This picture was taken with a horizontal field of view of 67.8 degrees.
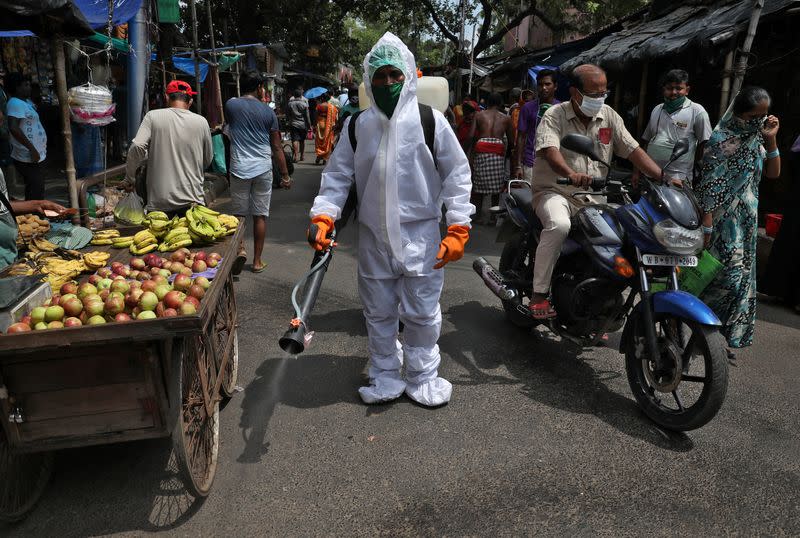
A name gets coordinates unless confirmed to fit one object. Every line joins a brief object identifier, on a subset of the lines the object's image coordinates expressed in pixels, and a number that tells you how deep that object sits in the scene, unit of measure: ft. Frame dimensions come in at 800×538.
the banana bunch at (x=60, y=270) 10.43
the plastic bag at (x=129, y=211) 15.71
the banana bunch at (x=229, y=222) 13.93
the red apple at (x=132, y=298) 9.06
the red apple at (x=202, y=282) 9.83
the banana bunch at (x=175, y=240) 12.77
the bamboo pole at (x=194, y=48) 37.50
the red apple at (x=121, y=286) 9.62
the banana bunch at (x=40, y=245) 11.93
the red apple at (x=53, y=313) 8.52
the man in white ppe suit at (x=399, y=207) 10.62
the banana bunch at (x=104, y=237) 13.24
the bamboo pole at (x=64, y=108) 14.78
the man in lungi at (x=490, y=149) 28.04
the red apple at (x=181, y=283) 9.91
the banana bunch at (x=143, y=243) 12.65
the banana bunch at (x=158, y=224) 13.71
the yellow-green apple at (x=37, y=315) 8.46
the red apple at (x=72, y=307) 8.71
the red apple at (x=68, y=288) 9.80
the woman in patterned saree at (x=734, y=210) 13.74
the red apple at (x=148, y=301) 8.98
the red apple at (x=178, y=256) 11.87
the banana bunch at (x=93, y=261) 11.44
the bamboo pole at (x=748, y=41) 20.43
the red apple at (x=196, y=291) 9.52
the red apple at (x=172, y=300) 8.98
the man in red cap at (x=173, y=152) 16.81
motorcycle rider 12.88
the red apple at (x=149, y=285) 9.49
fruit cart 7.37
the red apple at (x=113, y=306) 8.87
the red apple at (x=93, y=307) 8.73
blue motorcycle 10.37
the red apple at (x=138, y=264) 11.56
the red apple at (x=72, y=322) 8.33
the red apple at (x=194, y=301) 8.97
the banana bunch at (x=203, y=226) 12.99
